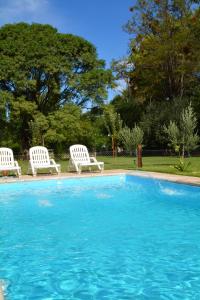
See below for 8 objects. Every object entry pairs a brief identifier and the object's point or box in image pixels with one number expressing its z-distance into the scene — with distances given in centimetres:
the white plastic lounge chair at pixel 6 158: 1325
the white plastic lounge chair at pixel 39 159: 1344
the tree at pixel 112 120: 1906
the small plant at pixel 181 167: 1307
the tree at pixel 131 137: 1716
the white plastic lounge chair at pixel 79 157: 1408
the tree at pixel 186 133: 1522
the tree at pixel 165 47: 2676
